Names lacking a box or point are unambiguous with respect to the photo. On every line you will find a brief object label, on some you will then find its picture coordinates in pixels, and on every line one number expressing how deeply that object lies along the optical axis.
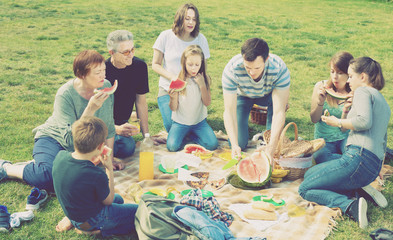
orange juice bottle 4.50
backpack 3.23
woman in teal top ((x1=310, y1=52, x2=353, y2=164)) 4.70
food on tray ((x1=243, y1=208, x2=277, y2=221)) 3.82
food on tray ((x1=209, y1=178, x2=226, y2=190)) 4.45
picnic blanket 3.65
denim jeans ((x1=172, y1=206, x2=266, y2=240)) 3.17
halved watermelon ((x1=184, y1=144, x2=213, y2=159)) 5.23
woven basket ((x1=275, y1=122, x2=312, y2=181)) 4.54
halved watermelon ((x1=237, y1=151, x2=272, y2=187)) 4.35
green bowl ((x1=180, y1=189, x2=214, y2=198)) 4.18
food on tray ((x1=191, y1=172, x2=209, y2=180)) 4.67
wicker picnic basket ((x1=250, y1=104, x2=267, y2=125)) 6.14
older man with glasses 4.87
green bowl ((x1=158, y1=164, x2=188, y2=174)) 4.80
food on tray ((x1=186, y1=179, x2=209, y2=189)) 4.46
